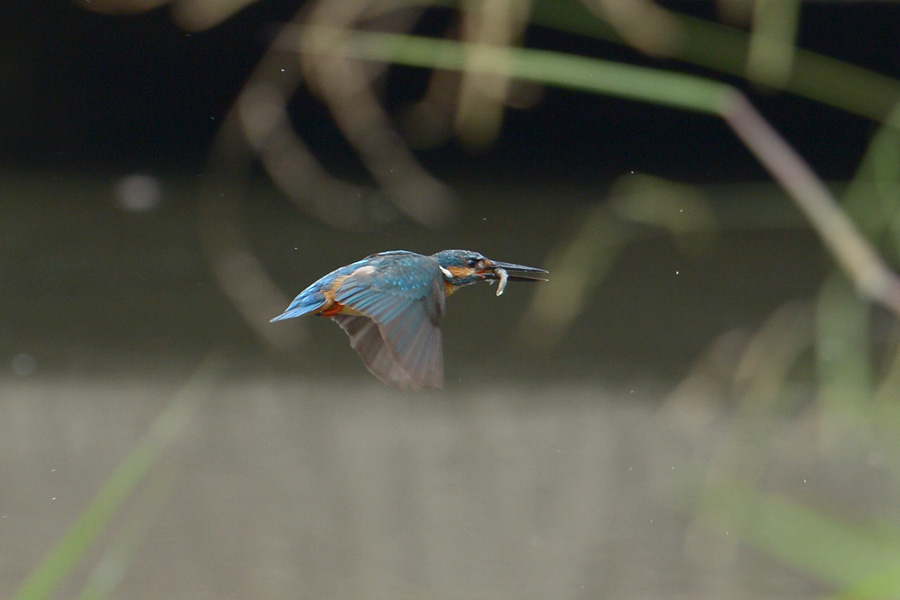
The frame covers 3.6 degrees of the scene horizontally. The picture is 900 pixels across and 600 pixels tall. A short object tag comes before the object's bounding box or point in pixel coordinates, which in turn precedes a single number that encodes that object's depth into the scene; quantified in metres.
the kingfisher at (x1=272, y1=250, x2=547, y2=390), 7.45
